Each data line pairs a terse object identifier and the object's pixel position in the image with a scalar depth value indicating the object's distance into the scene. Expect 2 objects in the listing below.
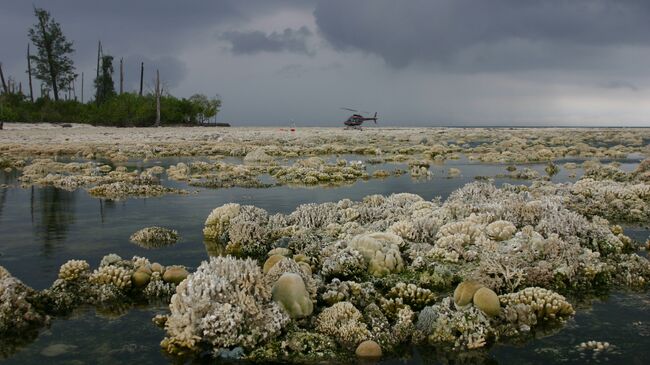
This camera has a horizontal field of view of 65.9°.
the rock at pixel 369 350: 6.35
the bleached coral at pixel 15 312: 7.00
